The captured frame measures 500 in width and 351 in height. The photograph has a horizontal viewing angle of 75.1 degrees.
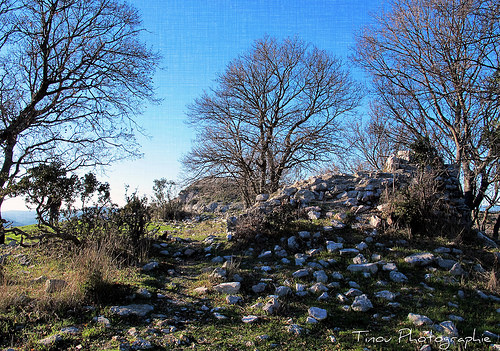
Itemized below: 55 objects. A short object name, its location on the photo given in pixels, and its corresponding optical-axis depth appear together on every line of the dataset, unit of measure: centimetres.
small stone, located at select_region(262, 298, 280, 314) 428
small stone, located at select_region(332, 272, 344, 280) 532
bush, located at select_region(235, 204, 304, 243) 743
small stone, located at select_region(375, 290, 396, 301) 462
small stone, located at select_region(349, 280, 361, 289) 504
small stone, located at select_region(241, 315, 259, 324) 403
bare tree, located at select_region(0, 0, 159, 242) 1109
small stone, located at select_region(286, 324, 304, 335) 375
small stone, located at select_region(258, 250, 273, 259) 656
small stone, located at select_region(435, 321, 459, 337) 365
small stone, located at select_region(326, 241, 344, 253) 642
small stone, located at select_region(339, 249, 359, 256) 623
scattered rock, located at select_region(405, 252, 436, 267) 581
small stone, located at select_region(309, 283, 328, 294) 486
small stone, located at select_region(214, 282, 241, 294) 499
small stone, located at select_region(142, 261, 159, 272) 622
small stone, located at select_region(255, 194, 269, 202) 1032
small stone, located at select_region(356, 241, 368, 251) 644
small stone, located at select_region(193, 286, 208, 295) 501
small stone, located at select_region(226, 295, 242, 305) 462
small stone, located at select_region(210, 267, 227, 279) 552
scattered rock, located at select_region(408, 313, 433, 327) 390
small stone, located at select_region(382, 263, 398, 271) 554
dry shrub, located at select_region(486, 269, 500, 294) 496
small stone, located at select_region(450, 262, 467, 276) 549
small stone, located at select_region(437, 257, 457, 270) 575
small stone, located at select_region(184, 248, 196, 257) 744
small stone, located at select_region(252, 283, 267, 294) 500
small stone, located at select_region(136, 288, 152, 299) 483
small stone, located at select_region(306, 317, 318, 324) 396
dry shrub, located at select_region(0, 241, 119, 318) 434
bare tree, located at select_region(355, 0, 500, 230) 1080
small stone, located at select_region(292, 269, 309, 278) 539
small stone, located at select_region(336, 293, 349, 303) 456
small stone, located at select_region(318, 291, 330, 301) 463
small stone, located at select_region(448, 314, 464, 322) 402
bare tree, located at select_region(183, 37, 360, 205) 1625
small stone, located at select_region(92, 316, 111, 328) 396
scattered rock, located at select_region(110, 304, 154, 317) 423
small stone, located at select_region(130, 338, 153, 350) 339
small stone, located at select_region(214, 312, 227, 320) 416
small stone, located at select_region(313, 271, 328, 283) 524
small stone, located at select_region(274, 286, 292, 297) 478
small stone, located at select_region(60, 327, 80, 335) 375
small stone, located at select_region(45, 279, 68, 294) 469
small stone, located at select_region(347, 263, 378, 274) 555
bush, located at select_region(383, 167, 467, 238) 723
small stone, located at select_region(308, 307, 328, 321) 405
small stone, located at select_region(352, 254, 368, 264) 588
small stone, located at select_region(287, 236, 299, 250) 676
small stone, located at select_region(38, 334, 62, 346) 349
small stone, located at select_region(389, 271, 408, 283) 522
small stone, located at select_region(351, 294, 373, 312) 433
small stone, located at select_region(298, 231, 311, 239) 702
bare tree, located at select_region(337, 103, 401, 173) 1648
